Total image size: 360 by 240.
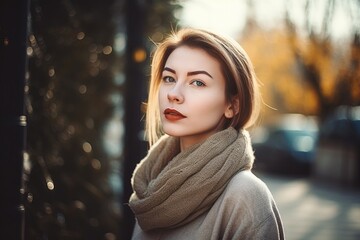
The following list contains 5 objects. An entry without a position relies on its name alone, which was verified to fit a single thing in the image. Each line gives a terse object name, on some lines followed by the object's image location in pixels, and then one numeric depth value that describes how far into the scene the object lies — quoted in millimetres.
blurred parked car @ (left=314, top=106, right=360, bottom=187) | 12922
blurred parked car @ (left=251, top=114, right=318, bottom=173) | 15797
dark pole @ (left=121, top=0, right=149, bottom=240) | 3922
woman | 1918
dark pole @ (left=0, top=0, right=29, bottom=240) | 1985
